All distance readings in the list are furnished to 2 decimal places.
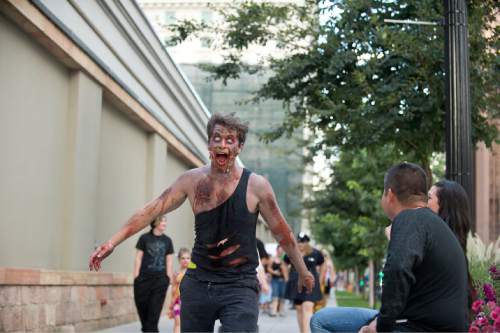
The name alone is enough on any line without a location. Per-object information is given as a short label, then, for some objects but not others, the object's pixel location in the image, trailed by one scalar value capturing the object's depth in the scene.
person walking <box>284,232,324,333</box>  19.37
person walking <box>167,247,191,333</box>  18.21
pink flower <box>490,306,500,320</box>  6.96
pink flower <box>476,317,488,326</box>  7.18
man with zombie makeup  7.31
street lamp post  12.15
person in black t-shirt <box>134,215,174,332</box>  17.36
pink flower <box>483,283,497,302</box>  8.34
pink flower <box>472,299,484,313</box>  7.54
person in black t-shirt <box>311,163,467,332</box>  5.97
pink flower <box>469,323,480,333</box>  6.77
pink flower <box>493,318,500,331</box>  6.92
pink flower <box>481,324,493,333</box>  7.20
